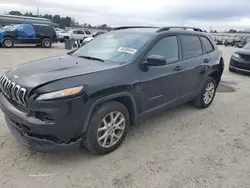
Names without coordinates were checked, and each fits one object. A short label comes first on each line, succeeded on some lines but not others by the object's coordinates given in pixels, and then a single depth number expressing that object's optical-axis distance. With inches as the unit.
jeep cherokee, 93.2
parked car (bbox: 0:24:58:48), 609.0
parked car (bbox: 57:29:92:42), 907.4
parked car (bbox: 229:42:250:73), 350.9
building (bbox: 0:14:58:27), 1550.2
